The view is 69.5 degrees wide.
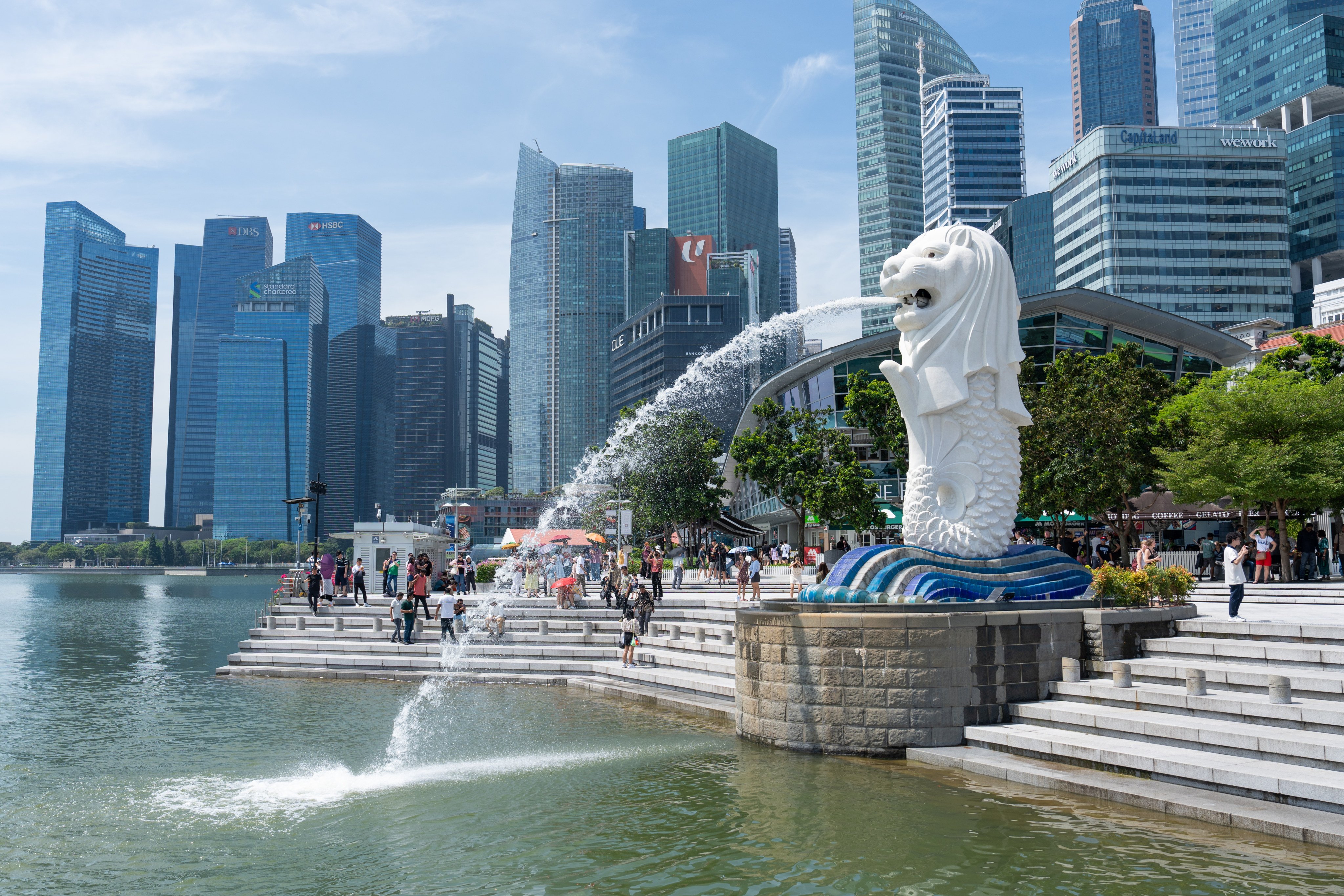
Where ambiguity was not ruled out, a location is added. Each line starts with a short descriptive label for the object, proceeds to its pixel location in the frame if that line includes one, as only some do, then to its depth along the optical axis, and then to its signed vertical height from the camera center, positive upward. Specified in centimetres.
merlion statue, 1597 +265
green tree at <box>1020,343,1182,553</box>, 3156 +340
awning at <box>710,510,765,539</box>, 4941 +112
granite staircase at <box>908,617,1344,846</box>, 997 -228
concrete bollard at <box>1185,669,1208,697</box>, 1248 -178
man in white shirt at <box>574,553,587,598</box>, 3262 -77
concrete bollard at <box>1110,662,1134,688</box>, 1338 -180
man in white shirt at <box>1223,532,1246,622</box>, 1677 -61
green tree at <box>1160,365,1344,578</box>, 2500 +259
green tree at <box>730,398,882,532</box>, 3531 +304
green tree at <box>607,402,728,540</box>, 4412 +345
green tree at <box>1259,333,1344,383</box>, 3066 +612
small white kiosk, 3706 +25
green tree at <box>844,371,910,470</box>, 3556 +494
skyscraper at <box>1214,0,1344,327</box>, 12781 +7033
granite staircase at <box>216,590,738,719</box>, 2002 -244
